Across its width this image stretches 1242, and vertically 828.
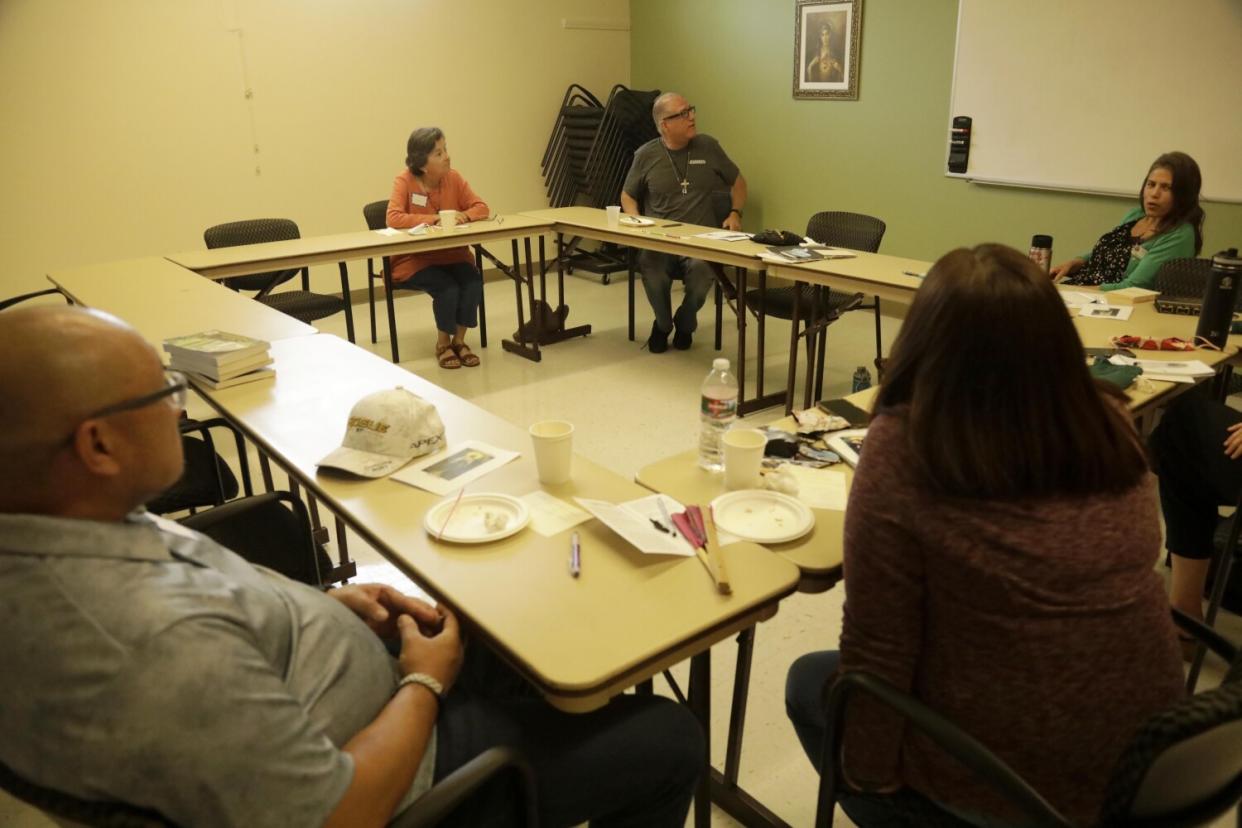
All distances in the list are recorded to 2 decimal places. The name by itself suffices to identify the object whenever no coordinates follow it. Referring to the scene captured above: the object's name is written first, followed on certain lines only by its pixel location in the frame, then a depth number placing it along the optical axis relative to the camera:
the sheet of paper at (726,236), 4.07
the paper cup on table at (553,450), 1.60
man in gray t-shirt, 4.70
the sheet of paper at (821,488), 1.58
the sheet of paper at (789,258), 3.56
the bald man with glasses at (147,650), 0.86
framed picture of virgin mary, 5.30
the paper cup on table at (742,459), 1.60
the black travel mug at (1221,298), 2.38
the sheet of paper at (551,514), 1.48
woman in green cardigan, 3.06
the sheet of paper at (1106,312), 2.76
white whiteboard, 3.96
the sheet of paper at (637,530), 1.38
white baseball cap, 1.71
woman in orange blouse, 4.42
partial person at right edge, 2.03
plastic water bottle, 1.71
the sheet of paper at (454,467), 1.64
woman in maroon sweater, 1.01
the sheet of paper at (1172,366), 2.20
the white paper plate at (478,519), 1.44
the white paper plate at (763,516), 1.46
